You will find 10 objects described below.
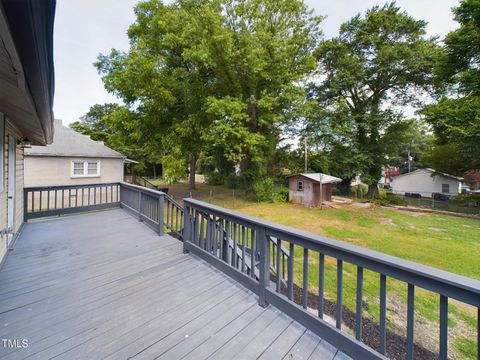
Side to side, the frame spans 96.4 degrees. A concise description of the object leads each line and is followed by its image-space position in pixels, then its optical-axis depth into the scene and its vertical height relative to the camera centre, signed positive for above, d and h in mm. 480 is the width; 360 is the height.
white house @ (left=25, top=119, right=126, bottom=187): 10852 +719
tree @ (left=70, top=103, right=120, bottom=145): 25536 +7251
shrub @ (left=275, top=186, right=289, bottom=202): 14463 -1053
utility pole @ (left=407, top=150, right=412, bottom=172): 31433 +2922
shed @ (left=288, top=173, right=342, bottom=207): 13269 -580
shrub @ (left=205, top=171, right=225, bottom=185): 21484 -39
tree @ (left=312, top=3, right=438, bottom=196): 14617 +7810
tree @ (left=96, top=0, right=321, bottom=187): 10617 +5865
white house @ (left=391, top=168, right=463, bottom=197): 20875 -115
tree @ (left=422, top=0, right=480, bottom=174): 11117 +5552
